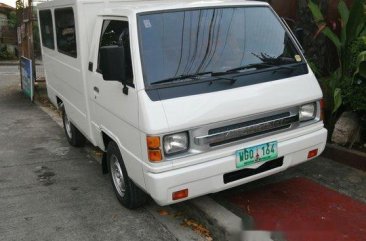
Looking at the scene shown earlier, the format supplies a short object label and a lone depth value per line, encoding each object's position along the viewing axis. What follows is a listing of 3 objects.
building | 24.74
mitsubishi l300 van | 3.38
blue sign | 10.27
